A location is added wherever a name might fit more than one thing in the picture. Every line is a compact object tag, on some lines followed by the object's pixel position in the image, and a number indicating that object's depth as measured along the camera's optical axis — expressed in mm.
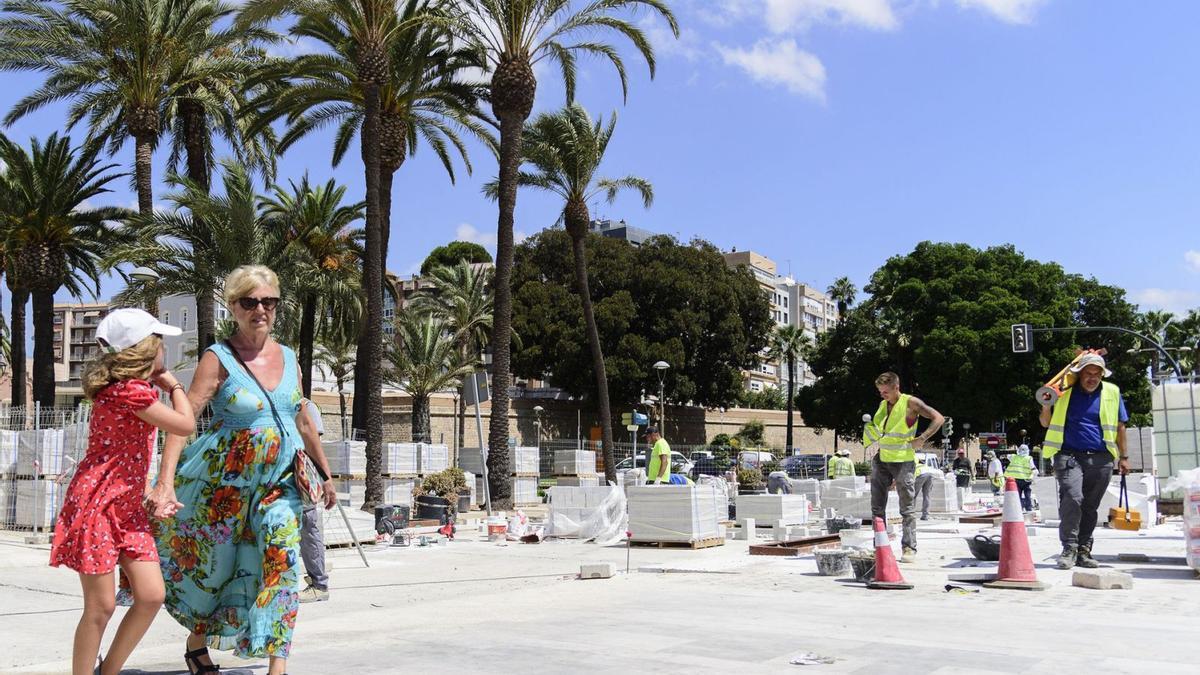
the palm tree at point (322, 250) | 29531
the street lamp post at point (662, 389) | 52094
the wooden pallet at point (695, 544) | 13713
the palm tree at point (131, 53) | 24406
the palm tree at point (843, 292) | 76062
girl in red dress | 4230
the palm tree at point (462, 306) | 49781
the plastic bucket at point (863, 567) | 8992
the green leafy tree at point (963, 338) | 54312
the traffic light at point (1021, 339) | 40250
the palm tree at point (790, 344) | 77500
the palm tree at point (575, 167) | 30891
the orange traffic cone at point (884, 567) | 8477
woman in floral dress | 4547
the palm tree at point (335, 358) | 47250
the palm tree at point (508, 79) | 24078
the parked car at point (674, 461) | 42306
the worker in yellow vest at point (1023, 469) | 21547
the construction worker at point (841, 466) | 19750
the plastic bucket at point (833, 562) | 9664
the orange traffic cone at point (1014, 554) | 8209
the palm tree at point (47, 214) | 29031
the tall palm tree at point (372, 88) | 21656
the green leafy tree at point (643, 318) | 55469
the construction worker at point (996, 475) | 27628
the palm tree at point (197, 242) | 24125
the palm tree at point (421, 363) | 45500
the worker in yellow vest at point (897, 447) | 10383
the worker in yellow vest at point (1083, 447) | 9188
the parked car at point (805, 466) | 43875
